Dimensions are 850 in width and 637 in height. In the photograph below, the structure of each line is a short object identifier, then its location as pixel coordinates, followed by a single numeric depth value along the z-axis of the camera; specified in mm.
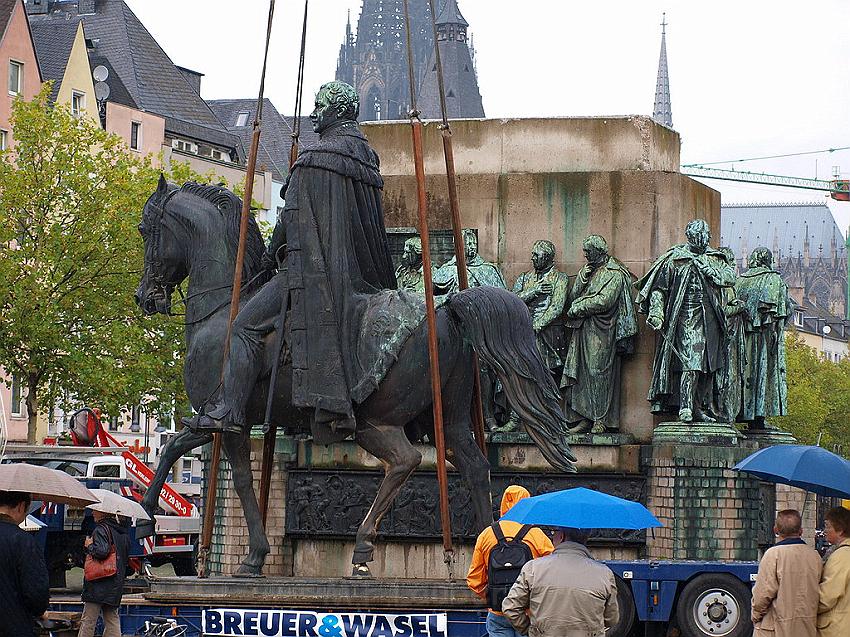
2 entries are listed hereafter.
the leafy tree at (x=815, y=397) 85812
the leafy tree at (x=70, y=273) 45281
